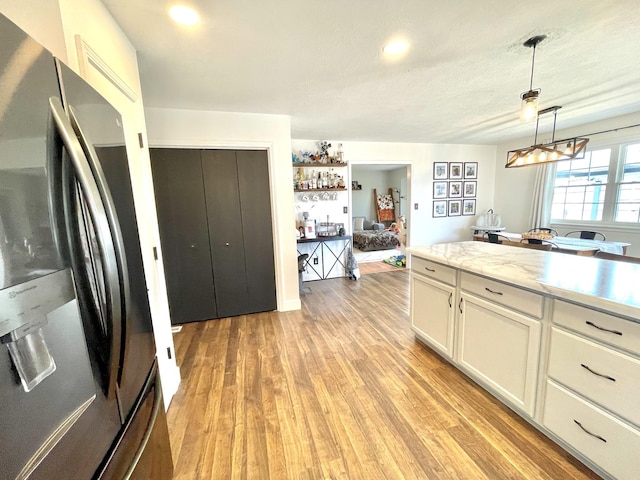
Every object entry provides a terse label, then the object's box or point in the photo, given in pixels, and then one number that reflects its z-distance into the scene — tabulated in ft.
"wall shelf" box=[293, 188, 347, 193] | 14.16
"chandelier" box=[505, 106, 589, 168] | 7.60
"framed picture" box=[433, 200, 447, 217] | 17.21
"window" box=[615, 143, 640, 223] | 12.04
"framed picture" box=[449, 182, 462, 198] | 17.30
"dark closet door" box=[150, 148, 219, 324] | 9.17
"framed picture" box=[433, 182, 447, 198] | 16.97
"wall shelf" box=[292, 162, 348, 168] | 13.42
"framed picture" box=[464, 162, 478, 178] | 17.39
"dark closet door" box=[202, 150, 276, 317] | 9.62
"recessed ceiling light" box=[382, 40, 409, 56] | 5.74
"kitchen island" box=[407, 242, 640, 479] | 3.69
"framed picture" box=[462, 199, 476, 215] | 17.81
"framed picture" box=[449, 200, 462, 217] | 17.52
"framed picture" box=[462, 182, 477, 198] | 17.62
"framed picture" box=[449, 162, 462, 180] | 17.07
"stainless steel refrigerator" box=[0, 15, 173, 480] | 1.59
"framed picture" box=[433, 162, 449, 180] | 16.74
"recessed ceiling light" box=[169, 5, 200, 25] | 4.52
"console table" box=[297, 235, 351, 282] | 15.20
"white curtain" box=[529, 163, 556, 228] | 14.89
